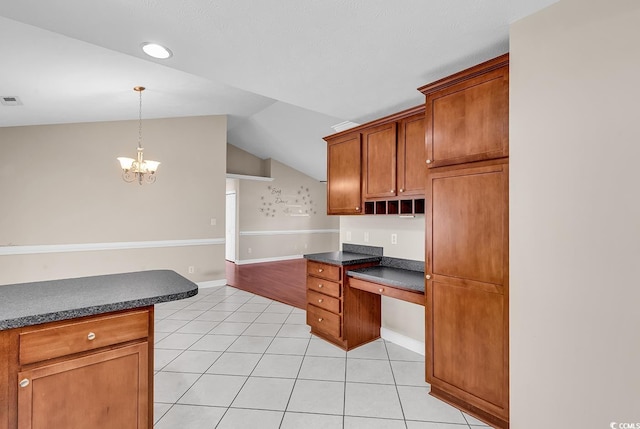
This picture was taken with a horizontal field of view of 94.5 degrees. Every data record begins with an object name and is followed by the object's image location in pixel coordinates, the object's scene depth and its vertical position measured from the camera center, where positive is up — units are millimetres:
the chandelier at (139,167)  3787 +667
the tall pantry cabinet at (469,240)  1793 -159
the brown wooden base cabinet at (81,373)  1242 -731
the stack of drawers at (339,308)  2934 -969
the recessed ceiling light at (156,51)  1878 +1082
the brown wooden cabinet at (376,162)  2654 +548
